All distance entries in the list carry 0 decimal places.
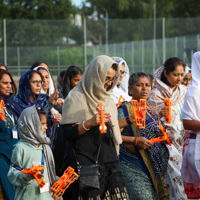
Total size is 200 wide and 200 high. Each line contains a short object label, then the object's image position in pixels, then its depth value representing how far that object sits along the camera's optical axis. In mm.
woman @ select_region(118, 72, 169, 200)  10062
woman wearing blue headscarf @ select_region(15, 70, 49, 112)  12508
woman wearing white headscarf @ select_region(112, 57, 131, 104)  13047
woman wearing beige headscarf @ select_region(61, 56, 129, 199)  8687
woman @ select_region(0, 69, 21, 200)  11359
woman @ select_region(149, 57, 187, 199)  12156
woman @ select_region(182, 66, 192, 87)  16953
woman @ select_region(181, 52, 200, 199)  9047
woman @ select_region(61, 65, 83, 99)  14422
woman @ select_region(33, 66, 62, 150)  11831
